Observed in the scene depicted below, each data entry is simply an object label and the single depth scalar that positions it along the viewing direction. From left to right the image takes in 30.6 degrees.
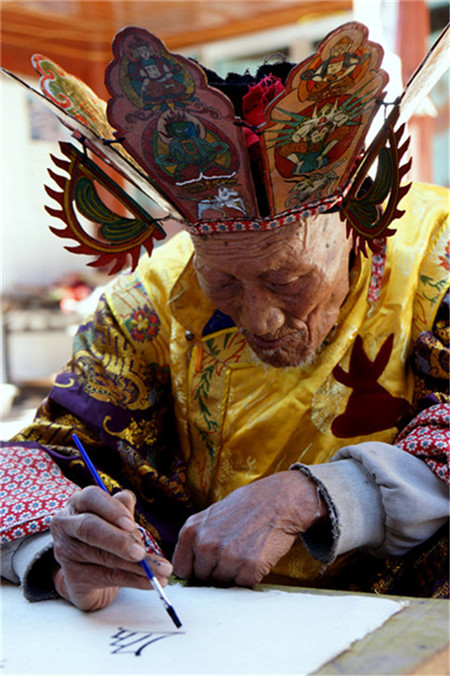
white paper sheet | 0.91
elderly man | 1.27
